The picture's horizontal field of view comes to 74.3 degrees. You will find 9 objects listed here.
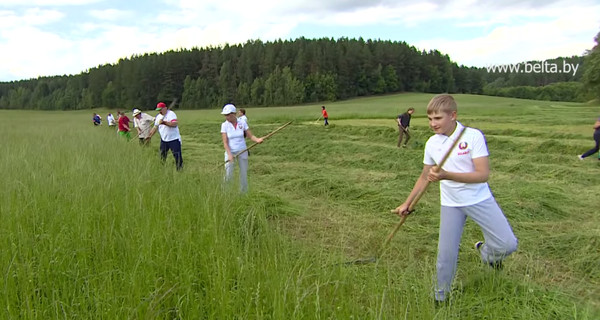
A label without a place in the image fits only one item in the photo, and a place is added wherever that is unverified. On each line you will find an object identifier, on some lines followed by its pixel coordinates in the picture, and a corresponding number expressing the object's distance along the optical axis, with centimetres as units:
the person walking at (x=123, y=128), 1362
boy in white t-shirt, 279
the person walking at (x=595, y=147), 962
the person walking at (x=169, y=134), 790
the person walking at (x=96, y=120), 2855
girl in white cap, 628
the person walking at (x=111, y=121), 2346
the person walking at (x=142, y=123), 1162
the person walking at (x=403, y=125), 1326
